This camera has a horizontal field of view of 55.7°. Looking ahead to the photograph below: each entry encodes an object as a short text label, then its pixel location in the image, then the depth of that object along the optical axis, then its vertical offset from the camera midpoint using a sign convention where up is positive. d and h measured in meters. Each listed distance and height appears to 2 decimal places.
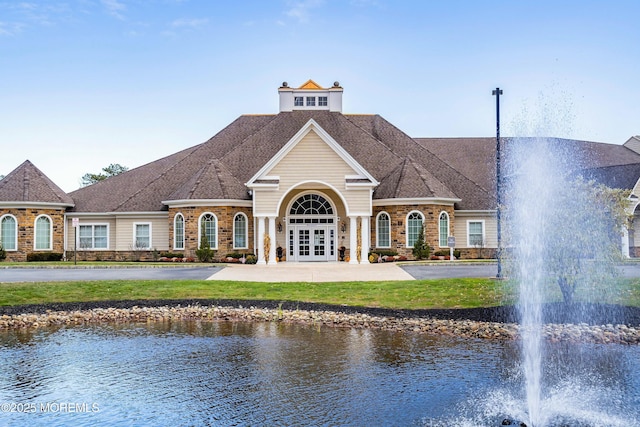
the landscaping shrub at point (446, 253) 31.69 -1.18
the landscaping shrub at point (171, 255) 31.98 -1.18
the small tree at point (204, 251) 30.61 -0.93
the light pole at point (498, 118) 21.53 +3.99
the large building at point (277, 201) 30.27 +1.66
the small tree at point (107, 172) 67.12 +6.80
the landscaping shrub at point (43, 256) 33.00 -1.21
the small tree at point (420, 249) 30.88 -0.95
